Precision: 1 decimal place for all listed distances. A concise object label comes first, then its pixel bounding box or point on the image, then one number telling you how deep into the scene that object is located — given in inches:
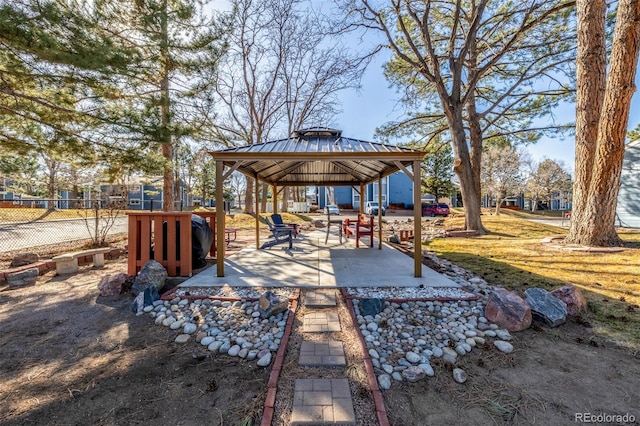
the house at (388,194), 1266.0
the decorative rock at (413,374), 91.4
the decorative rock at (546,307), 126.3
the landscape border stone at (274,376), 73.7
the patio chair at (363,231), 283.1
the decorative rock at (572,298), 135.0
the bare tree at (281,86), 606.2
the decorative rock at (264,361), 98.1
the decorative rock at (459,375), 90.8
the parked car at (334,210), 923.4
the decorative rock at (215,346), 108.3
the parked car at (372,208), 925.0
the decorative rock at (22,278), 181.3
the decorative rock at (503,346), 107.5
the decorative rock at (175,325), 124.6
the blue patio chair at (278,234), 282.4
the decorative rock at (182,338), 114.0
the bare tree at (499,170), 978.1
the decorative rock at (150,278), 161.0
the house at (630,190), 518.3
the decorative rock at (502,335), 116.0
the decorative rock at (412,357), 99.8
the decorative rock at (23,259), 211.8
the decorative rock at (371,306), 133.8
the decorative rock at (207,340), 112.3
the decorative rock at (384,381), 87.8
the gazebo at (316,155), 184.9
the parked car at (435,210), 995.3
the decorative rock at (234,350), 105.8
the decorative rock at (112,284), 163.2
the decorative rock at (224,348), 107.9
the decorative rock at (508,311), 123.0
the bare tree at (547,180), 1224.8
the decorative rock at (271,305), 131.2
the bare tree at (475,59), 353.4
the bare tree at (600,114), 226.2
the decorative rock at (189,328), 121.6
